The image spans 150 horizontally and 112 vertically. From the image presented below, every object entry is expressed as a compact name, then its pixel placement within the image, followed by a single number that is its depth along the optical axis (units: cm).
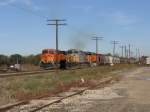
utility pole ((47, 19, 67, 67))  7512
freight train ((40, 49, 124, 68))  7225
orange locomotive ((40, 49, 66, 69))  7181
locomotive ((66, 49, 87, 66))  8406
